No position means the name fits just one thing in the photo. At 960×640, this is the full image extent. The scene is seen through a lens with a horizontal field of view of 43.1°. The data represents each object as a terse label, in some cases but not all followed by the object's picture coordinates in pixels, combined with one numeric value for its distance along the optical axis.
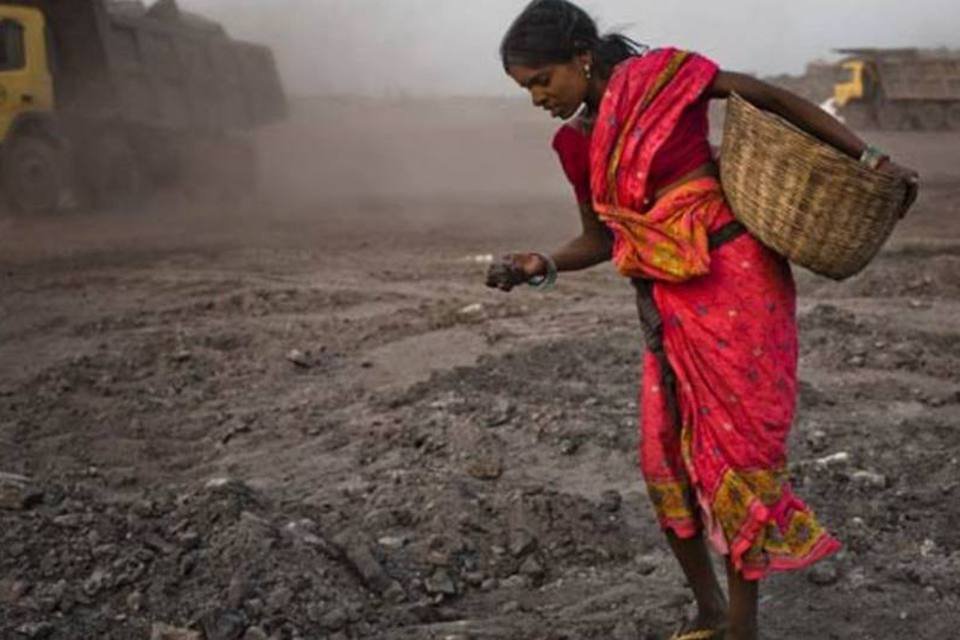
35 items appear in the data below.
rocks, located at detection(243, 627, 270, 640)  3.16
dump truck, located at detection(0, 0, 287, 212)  12.69
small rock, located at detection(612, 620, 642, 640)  3.22
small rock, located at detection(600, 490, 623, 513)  4.09
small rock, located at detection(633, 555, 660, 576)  3.64
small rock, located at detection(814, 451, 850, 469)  4.45
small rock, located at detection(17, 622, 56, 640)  3.12
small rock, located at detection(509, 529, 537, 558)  3.75
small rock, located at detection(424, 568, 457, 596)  3.53
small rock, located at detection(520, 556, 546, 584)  3.64
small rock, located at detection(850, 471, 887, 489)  4.26
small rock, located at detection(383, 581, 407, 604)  3.46
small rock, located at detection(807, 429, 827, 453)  4.71
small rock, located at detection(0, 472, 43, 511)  3.86
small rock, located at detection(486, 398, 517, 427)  4.93
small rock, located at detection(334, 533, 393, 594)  3.52
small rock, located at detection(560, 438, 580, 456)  4.64
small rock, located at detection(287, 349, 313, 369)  6.19
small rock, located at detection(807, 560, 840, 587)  3.52
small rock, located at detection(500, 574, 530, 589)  3.58
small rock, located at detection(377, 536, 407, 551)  3.77
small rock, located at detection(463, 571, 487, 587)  3.60
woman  2.57
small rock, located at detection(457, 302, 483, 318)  7.29
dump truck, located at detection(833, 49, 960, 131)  24.56
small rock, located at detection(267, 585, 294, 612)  3.32
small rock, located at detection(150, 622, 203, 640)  3.12
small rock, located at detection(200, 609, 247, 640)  3.17
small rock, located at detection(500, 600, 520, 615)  3.40
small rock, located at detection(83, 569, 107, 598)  3.39
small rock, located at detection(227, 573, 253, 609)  3.31
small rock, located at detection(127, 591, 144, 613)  3.33
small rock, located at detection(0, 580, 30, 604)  3.32
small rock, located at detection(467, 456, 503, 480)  4.38
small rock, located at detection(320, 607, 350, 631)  3.29
